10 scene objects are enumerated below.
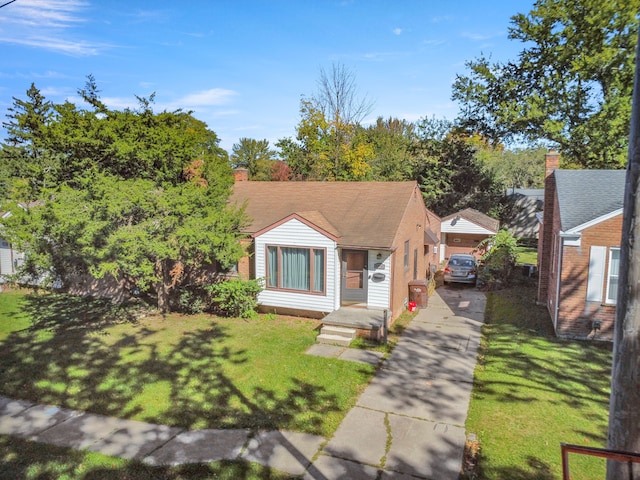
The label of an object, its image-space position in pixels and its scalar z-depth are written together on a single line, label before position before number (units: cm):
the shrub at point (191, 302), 1557
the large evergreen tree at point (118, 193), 1171
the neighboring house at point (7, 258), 2059
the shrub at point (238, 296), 1463
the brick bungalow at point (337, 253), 1424
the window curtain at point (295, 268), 1483
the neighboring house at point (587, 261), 1184
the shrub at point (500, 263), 2042
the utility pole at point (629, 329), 334
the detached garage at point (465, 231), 2742
